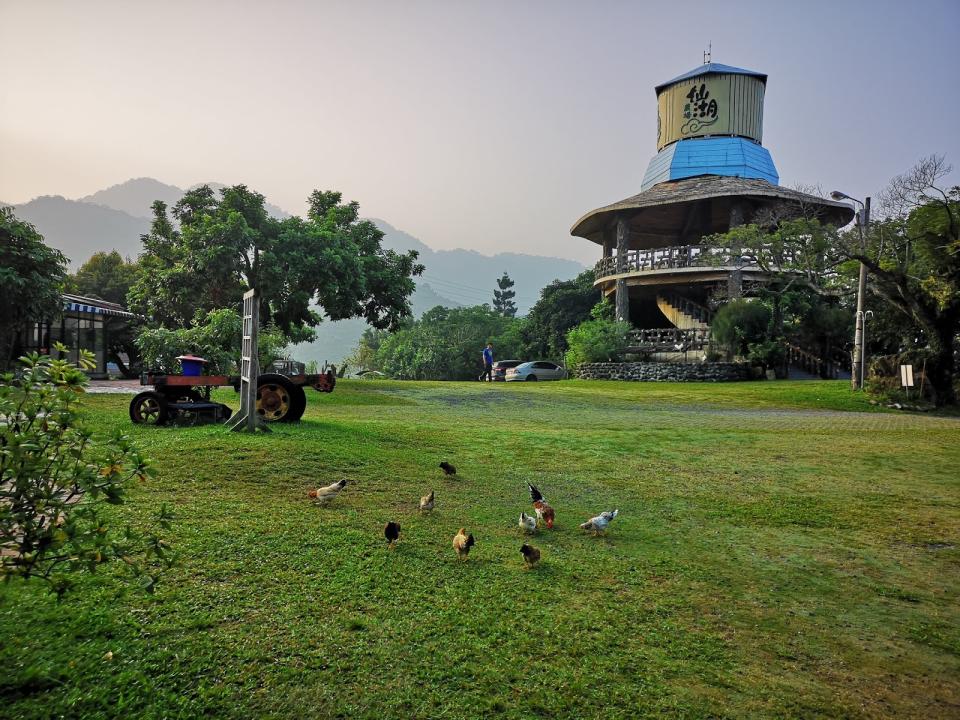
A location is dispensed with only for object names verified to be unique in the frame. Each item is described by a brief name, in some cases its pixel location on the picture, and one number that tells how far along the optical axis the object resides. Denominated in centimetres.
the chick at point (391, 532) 473
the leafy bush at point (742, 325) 2689
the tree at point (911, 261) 1708
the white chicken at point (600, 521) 530
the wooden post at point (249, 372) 860
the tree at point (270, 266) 2256
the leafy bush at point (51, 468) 241
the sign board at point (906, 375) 1703
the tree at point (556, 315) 4275
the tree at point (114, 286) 2797
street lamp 2007
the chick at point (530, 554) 448
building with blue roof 3016
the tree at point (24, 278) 1723
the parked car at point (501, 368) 3425
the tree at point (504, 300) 8756
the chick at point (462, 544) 455
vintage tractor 960
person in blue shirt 3145
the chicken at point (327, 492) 564
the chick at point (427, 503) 565
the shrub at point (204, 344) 1775
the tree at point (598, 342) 3056
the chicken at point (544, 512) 546
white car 3175
